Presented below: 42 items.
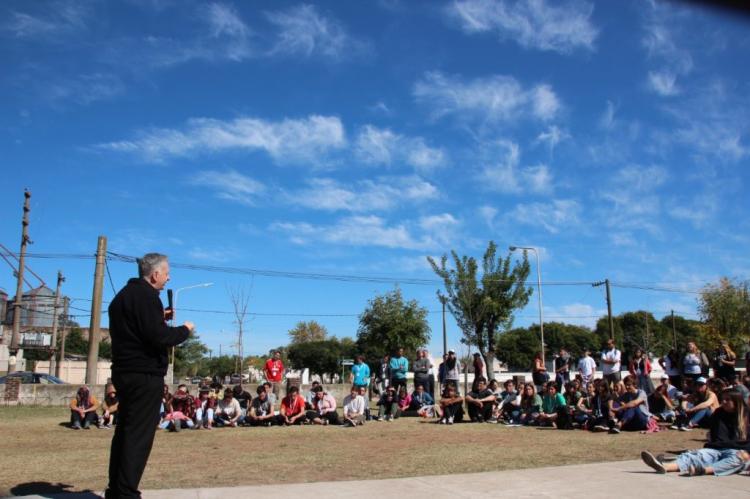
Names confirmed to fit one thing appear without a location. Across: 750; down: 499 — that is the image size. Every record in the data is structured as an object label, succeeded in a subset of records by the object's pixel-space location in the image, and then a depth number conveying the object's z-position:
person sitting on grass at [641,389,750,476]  6.35
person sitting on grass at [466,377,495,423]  14.98
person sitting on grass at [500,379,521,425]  14.31
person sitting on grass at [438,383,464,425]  14.38
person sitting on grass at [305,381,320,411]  15.19
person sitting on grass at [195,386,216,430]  14.08
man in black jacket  4.33
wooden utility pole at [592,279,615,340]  37.75
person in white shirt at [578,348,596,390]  16.41
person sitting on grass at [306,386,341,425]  14.63
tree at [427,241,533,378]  33.53
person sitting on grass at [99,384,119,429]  14.82
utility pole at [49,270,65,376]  49.28
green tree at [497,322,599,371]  81.06
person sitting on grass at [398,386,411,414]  16.98
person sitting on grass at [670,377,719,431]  11.34
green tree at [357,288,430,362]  36.31
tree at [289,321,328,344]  84.44
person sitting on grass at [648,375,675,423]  13.15
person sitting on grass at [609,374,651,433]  11.87
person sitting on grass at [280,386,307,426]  14.45
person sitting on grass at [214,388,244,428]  14.55
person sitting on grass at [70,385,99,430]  14.28
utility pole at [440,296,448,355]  46.17
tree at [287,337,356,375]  77.38
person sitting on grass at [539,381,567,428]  13.18
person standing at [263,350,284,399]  17.91
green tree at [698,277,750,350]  43.72
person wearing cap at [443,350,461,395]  16.14
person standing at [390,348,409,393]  16.92
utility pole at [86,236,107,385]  22.45
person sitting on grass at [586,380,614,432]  12.02
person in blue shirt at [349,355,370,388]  16.94
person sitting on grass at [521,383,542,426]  13.91
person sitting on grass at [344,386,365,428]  14.44
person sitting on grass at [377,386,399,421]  15.52
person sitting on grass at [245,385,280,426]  14.54
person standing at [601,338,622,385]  15.17
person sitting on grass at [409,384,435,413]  16.91
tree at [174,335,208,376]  63.31
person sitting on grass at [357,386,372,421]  15.00
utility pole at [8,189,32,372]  39.10
